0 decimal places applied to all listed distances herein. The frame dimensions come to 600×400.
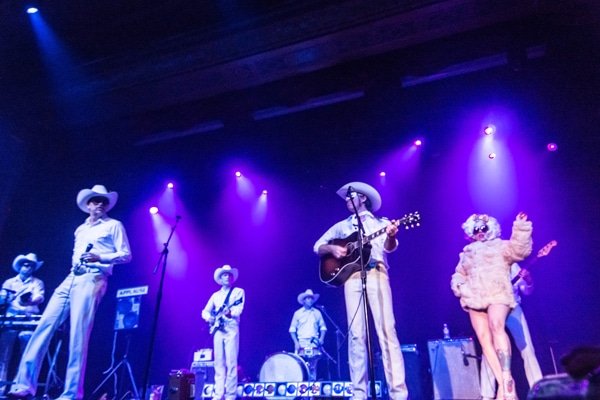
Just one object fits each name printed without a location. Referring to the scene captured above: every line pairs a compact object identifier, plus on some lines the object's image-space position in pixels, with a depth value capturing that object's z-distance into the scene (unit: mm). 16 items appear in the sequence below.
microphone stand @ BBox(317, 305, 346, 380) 8500
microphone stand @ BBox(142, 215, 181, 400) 4911
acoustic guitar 4741
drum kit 7250
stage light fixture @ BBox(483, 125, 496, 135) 8648
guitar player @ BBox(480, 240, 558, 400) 5059
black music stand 8555
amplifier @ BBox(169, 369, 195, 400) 4520
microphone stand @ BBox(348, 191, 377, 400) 3525
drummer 8672
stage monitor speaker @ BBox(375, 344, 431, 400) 6699
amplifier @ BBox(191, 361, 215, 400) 8272
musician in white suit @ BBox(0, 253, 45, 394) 6445
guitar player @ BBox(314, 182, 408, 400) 4348
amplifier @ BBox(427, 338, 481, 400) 6043
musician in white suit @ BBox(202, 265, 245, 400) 6984
